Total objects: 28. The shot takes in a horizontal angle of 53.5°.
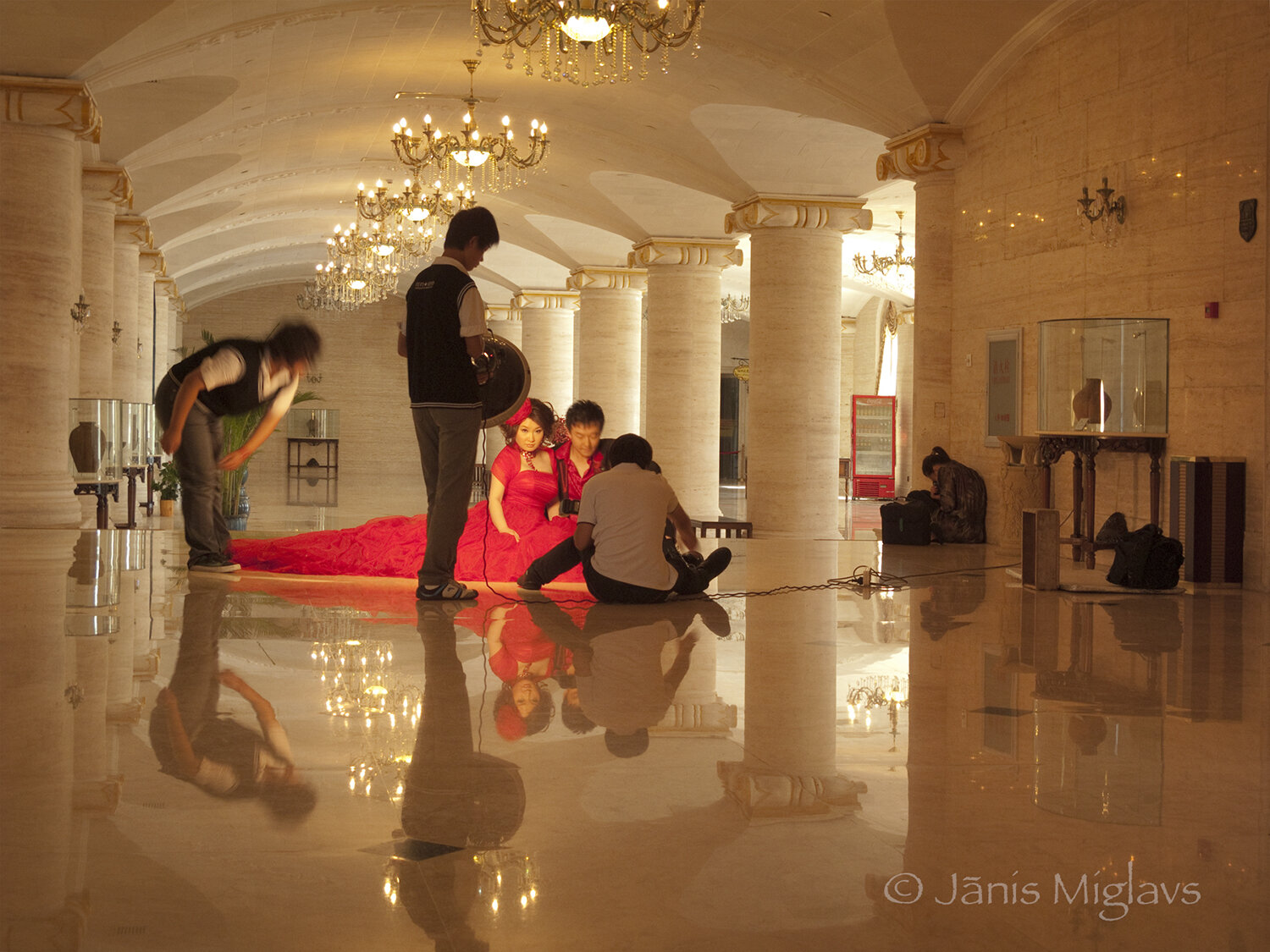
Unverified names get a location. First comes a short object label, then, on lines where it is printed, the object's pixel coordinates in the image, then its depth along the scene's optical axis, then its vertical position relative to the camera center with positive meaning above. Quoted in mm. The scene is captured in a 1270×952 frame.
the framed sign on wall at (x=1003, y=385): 11086 +790
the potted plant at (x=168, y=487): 16516 -304
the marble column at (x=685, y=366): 19141 +1588
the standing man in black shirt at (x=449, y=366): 5977 +482
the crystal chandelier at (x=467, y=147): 13133 +3415
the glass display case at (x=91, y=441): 12078 +223
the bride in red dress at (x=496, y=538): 7234 -421
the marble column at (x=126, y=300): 18109 +2434
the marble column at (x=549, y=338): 27484 +2892
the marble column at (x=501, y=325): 31016 +3569
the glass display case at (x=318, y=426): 36062 +1164
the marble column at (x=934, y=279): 12102 +1881
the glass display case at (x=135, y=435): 13254 +337
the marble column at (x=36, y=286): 10977 +1571
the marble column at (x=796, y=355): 15617 +1446
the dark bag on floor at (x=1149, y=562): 7156 -500
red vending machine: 28125 +551
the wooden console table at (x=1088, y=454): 8852 +147
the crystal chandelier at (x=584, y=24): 8633 +3147
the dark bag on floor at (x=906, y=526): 11148 -477
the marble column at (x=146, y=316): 20953 +2550
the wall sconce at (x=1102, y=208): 9555 +2052
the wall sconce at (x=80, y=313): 11906 +1443
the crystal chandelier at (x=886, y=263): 21344 +3583
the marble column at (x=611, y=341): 23109 +2370
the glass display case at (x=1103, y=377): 8977 +721
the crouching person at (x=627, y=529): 5961 -288
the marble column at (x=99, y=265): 14812 +2365
